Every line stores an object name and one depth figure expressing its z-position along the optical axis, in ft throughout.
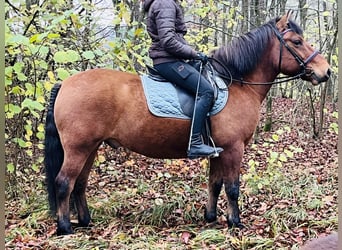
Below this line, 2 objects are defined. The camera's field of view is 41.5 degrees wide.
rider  9.42
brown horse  9.46
